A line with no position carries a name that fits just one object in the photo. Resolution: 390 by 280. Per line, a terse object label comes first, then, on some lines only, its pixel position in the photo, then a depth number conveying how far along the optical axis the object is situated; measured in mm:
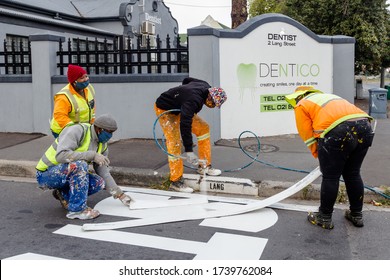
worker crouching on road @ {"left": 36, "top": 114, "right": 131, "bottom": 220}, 4543
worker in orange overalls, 5336
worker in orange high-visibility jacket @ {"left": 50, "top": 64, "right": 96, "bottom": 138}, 5375
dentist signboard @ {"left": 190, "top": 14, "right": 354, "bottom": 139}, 8844
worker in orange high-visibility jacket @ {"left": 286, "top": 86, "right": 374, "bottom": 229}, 4152
